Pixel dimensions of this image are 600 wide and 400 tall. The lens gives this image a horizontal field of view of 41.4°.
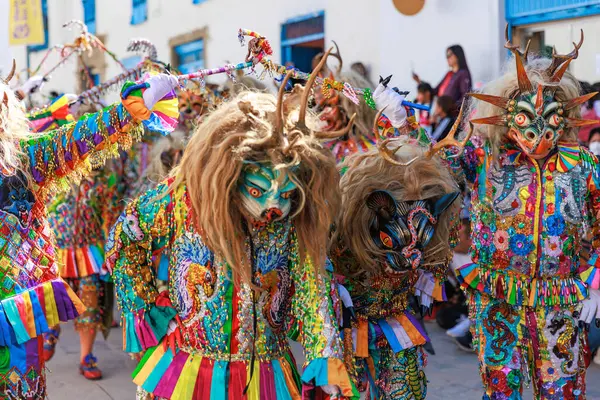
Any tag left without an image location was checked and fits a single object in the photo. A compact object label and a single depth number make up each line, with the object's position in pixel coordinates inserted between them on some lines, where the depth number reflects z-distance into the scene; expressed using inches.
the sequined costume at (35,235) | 111.3
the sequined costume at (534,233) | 144.5
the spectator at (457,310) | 226.2
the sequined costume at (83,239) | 210.7
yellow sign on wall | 495.5
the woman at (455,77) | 277.9
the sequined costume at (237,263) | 101.1
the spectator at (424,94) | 289.7
